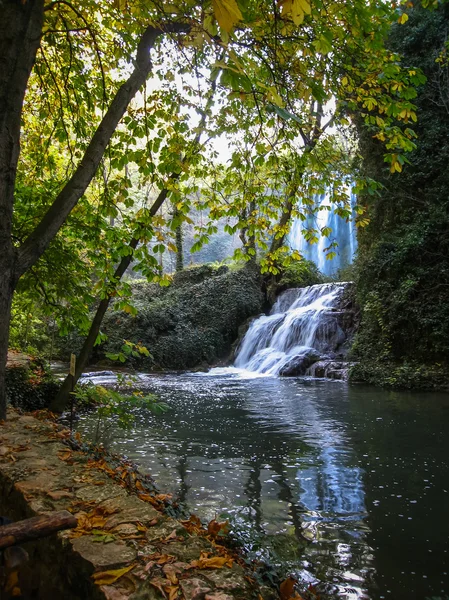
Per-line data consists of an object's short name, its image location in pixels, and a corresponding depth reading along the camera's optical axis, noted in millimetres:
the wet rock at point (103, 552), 1777
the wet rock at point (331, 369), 13520
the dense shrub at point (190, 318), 20438
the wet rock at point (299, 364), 14766
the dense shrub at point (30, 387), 7730
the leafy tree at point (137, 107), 3209
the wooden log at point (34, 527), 1476
